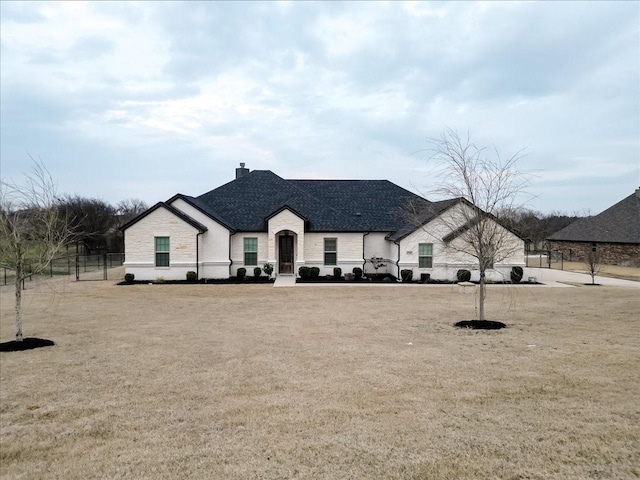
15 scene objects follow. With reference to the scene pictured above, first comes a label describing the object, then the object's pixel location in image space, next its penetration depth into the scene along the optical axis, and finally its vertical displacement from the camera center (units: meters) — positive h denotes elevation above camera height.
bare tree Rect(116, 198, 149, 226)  66.22 +8.98
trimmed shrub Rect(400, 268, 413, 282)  25.70 -1.52
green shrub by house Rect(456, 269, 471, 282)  25.86 -1.58
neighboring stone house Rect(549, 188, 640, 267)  33.72 +0.99
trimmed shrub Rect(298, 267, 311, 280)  26.31 -1.33
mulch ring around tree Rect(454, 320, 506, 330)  12.14 -2.23
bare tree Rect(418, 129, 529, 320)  12.13 +0.78
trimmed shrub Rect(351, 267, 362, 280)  26.81 -1.35
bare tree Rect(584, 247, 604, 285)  23.96 -0.90
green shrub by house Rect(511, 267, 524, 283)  25.26 -1.59
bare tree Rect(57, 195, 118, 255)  44.81 +3.79
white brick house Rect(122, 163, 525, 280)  25.34 +0.93
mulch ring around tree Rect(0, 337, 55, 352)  9.89 -2.14
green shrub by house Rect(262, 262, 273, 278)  26.30 -1.04
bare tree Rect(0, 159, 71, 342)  10.10 +0.46
